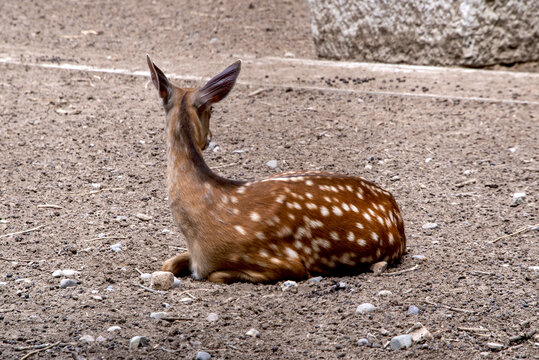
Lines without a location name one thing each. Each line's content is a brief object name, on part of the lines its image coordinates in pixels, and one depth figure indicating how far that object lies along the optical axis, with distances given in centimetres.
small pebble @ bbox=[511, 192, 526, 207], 1178
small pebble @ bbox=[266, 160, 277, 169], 1335
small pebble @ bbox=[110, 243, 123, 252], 1018
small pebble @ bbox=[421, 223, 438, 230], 1111
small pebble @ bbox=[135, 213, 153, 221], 1137
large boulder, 1750
